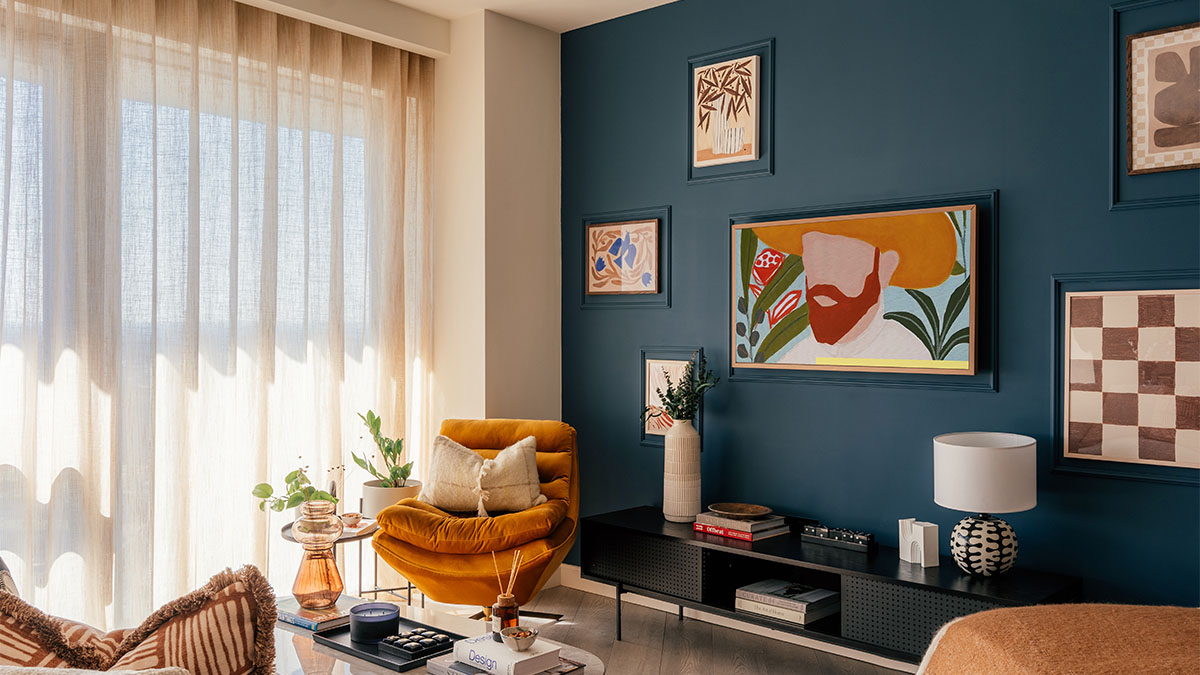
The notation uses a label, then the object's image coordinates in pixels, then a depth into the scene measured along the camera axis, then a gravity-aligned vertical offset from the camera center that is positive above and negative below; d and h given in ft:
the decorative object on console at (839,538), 10.76 -2.58
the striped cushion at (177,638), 3.80 -1.34
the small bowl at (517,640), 7.00 -2.44
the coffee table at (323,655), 7.26 -2.76
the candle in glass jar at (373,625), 7.72 -2.55
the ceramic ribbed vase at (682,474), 12.48 -1.99
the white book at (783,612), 10.67 -3.45
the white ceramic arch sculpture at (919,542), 10.12 -2.43
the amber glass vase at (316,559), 8.55 -2.20
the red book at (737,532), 11.38 -2.62
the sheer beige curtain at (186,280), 10.46 +0.77
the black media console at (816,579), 9.43 -2.96
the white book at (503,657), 6.84 -2.55
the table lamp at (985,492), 9.29 -1.70
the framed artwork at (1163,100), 9.27 +2.48
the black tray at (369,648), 7.25 -2.69
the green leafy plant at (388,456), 13.29 -1.84
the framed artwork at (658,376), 13.56 -0.66
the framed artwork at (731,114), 12.70 +3.26
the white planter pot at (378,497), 12.90 -2.38
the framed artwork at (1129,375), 9.25 -0.47
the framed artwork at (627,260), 13.93 +1.22
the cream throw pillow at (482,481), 12.10 -2.02
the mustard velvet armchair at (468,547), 11.12 -2.74
